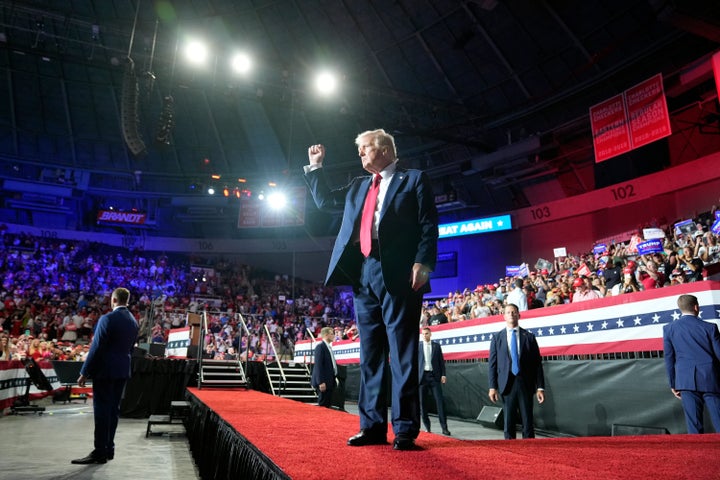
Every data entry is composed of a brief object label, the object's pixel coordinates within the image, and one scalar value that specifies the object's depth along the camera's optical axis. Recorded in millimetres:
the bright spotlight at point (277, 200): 28781
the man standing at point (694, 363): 4395
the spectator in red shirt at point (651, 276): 8047
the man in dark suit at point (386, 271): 2607
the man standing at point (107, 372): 5086
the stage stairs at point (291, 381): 12203
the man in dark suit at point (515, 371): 5664
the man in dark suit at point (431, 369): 8120
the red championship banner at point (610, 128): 14414
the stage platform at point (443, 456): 1763
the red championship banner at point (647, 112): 13141
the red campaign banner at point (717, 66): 11490
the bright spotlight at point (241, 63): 15844
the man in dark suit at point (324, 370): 9211
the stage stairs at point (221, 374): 11747
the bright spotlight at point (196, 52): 14977
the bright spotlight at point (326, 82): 16922
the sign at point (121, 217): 31203
